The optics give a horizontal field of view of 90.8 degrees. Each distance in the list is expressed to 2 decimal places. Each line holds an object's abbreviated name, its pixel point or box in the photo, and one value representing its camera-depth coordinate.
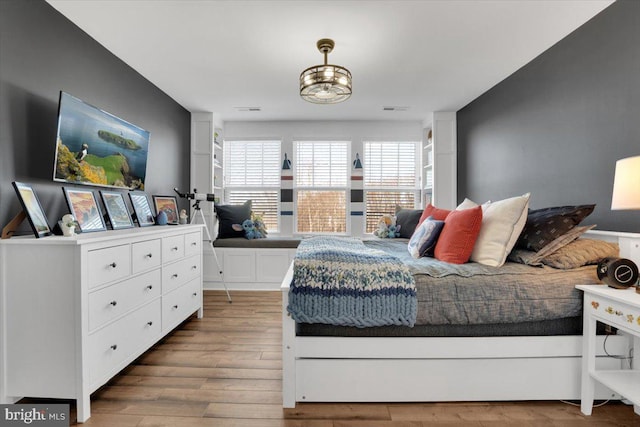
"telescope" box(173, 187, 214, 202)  3.55
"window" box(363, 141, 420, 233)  4.98
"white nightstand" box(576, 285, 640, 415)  1.42
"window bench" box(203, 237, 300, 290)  4.27
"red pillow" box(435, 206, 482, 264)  2.02
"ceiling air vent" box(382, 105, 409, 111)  4.22
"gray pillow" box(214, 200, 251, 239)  4.41
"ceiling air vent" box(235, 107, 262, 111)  4.27
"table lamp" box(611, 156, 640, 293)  1.47
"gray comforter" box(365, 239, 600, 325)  1.69
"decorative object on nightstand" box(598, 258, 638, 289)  1.58
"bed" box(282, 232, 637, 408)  1.69
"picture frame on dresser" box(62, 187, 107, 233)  2.12
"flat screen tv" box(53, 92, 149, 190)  2.11
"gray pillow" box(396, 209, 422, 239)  4.08
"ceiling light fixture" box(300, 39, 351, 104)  2.28
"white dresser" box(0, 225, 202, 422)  1.62
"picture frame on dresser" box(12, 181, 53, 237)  1.69
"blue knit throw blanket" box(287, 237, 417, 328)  1.65
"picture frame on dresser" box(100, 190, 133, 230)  2.48
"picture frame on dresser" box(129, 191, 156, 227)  2.96
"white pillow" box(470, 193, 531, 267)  1.95
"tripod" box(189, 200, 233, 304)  3.64
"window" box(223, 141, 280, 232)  4.99
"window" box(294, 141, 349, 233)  4.97
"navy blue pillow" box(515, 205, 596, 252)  1.93
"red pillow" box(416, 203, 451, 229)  2.85
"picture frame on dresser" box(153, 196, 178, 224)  3.35
